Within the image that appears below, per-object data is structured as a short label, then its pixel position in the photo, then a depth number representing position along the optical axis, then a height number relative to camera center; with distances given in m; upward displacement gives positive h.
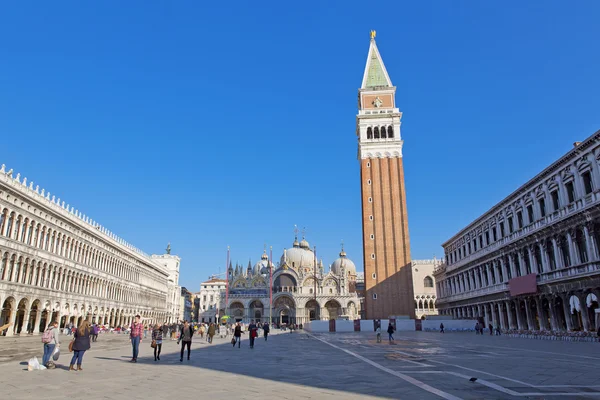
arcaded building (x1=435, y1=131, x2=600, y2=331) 25.12 +4.52
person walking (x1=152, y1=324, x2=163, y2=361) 14.09 -0.74
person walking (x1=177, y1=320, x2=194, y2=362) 14.30 -0.60
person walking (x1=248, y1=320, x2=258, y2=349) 21.67 -0.83
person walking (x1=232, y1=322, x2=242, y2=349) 22.34 -0.79
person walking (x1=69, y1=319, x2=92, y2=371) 11.22 -0.66
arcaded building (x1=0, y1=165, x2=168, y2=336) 32.66 +4.75
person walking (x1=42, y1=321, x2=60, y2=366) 11.68 -0.66
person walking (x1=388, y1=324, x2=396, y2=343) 25.30 -0.92
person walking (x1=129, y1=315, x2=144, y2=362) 13.75 -0.53
